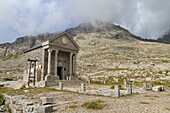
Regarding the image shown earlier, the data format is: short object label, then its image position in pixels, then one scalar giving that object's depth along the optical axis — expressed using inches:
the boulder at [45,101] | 370.0
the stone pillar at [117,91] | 502.5
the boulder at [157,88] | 674.1
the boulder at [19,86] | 821.6
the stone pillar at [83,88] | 639.7
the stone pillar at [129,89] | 578.1
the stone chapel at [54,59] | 1073.5
